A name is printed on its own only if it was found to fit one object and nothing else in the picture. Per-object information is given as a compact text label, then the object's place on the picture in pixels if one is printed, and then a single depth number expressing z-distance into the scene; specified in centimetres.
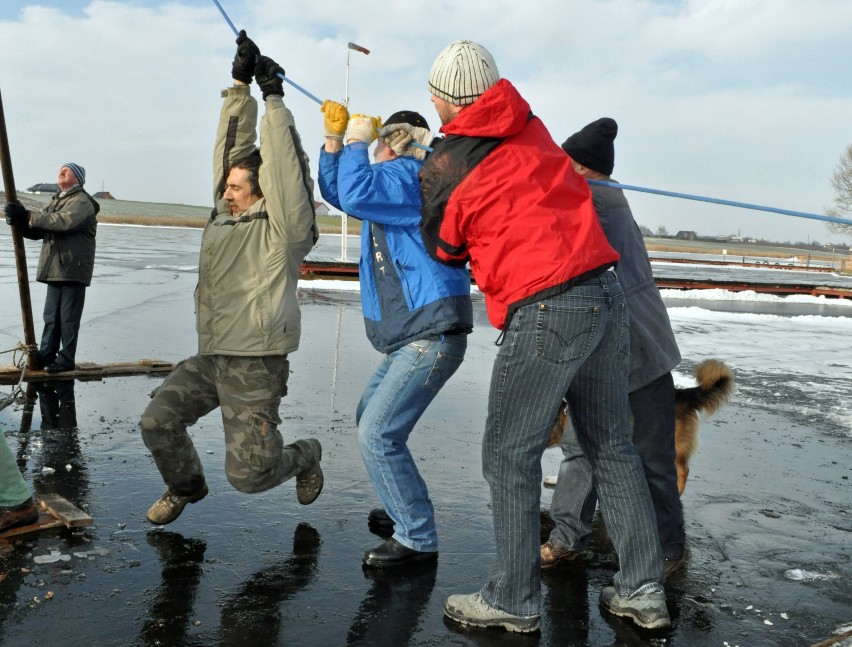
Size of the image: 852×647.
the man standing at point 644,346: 369
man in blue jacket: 362
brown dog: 450
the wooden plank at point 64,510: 390
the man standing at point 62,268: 761
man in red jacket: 297
